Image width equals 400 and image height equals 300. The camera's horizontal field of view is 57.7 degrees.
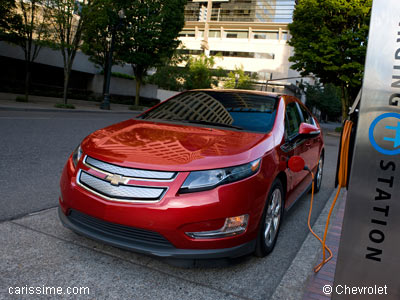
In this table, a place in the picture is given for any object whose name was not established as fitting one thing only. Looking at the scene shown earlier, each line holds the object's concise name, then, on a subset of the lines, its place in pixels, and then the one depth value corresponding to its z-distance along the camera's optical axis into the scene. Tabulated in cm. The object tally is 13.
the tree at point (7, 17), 1750
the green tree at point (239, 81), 5297
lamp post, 2220
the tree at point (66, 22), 1869
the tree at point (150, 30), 2616
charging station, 183
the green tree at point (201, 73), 4419
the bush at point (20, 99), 2045
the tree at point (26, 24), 1816
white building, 6544
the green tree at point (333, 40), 2355
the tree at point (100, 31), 1972
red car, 262
